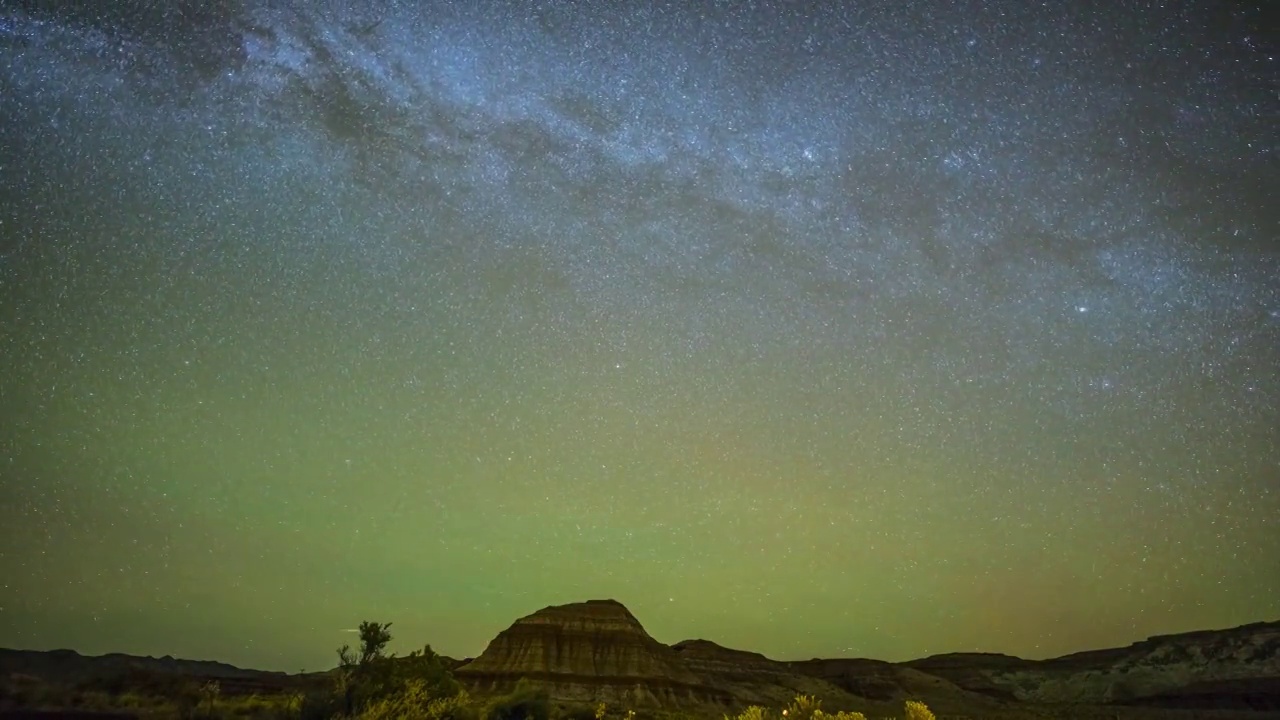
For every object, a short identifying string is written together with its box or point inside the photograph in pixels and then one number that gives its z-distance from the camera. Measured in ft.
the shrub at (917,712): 86.94
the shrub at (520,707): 117.29
